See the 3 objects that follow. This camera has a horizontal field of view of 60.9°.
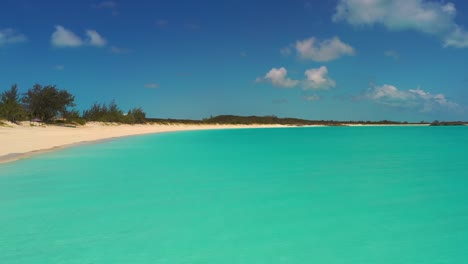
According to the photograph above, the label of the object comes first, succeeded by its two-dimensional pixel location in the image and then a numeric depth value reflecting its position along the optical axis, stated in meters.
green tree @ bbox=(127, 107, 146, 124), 59.37
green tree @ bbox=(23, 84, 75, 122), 37.22
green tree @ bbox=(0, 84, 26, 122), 31.41
